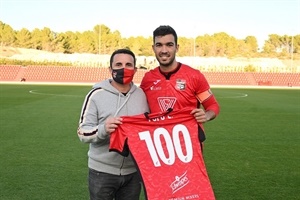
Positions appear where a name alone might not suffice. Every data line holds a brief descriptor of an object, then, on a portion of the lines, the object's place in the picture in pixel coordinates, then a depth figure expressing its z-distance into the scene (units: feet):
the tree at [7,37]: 332.19
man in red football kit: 12.44
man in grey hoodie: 11.32
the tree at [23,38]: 333.62
